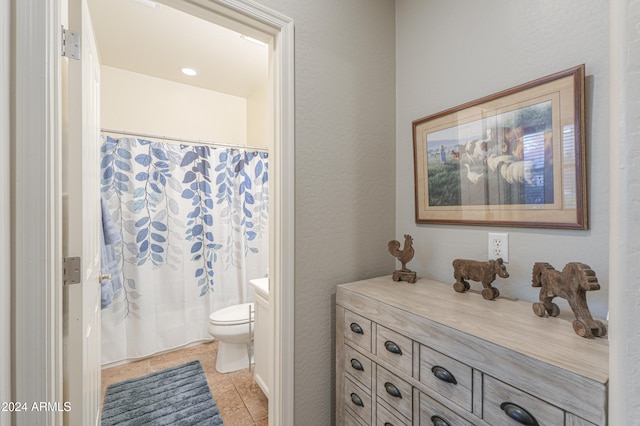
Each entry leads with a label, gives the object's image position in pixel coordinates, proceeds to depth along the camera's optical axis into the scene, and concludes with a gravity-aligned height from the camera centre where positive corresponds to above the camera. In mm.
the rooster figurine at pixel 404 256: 1396 -222
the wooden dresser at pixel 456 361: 662 -435
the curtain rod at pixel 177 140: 2333 +683
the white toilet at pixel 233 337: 2182 -974
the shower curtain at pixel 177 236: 2416 -230
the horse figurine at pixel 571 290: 789 -245
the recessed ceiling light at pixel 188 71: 2953 +1505
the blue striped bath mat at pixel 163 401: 1729 -1275
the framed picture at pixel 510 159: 975 +219
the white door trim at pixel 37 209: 781 +10
